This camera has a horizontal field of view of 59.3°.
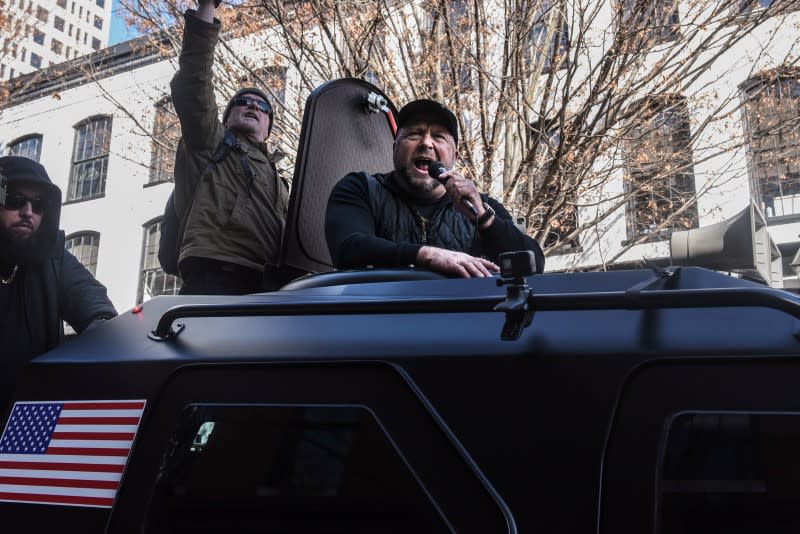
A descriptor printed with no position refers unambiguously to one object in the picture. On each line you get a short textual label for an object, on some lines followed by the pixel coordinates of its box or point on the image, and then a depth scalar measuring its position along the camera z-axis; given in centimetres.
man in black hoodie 263
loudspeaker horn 281
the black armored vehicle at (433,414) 109
